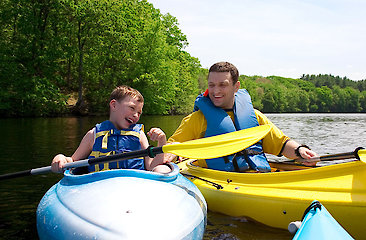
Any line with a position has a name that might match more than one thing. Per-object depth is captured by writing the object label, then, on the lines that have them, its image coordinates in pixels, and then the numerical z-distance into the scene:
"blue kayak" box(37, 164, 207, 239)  1.79
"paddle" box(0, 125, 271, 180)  2.62
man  3.54
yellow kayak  2.52
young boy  2.88
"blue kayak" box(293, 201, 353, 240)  1.94
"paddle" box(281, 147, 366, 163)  2.72
